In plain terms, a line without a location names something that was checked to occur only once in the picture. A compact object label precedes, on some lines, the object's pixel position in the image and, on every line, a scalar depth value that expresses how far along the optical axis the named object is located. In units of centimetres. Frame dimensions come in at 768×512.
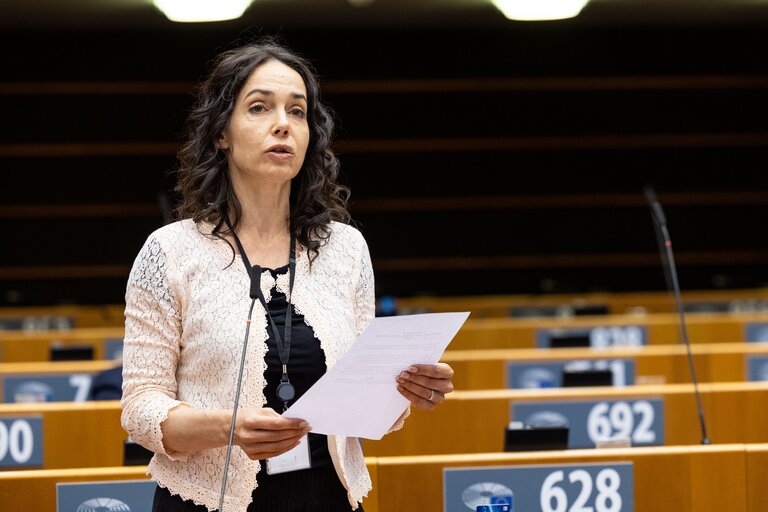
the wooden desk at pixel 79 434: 824
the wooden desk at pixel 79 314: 1803
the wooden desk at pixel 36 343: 1395
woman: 364
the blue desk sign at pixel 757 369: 1130
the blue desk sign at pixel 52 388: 1052
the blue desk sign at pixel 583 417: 866
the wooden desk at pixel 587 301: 1861
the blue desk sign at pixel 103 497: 585
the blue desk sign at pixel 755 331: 1456
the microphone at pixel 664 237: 794
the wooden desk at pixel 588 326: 1421
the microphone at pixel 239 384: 345
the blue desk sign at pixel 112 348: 1350
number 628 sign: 593
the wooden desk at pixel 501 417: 869
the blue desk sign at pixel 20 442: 812
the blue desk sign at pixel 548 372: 1101
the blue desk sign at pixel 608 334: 1409
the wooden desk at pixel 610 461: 593
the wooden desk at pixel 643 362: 1110
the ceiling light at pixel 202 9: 1539
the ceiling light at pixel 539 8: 1534
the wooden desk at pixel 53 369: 1050
